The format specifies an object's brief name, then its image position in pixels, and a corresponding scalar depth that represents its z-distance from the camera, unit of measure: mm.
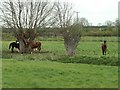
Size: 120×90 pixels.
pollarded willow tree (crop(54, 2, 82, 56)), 31031
